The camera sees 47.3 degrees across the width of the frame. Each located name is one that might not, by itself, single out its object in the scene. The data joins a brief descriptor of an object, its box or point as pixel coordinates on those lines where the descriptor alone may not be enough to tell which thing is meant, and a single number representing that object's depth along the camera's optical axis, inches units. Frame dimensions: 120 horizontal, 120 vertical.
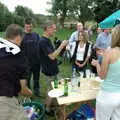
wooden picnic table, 75.2
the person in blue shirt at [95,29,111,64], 148.6
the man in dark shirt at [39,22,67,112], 95.1
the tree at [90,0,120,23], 683.0
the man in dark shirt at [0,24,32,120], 59.2
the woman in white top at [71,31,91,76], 111.3
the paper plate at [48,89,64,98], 77.5
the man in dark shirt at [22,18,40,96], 109.3
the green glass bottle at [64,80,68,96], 78.4
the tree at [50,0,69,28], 940.7
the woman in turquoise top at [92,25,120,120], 61.8
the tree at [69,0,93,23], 818.6
